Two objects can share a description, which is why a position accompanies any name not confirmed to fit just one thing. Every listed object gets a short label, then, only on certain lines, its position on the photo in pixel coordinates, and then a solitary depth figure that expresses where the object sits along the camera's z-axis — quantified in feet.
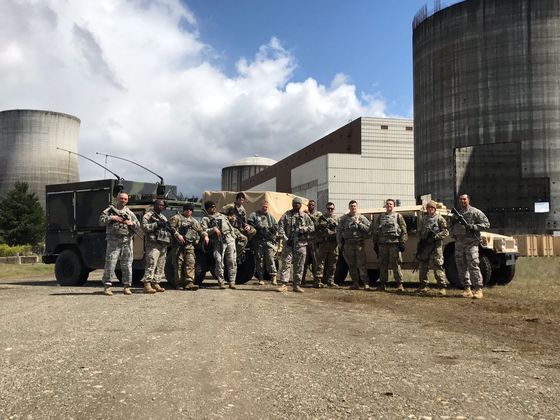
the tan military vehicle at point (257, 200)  48.26
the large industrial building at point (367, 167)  176.86
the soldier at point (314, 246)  37.06
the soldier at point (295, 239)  33.65
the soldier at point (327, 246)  37.60
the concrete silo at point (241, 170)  325.62
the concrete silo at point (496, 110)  135.33
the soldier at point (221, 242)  34.12
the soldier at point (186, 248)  33.27
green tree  148.36
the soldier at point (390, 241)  33.65
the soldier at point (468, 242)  29.40
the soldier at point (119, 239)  30.04
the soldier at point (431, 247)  31.81
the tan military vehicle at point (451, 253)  34.27
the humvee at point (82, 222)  37.37
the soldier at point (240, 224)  36.22
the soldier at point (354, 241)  35.14
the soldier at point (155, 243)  31.42
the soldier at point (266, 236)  36.86
